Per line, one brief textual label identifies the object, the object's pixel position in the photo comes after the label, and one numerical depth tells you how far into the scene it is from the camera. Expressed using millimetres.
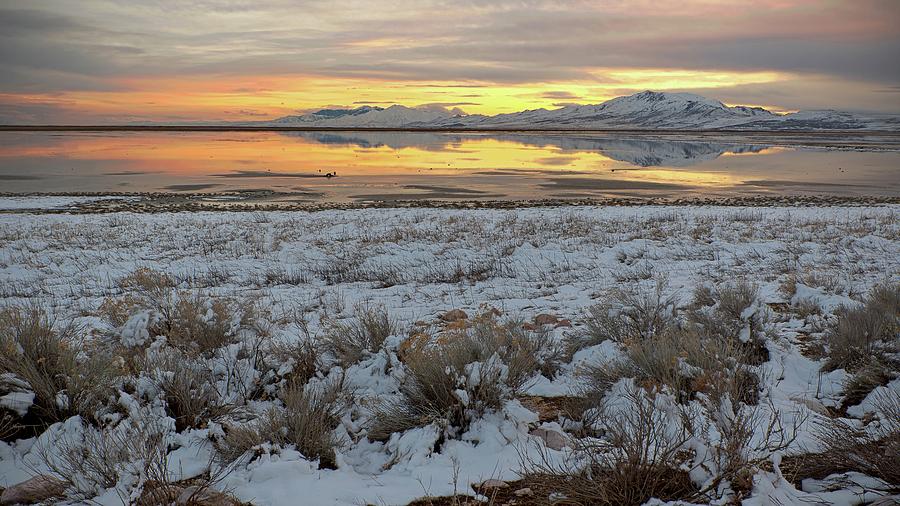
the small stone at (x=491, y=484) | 3311
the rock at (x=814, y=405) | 4043
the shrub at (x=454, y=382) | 3971
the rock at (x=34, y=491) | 3107
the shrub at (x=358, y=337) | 5262
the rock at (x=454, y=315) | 6774
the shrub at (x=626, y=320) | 5582
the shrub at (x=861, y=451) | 2885
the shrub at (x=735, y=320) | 5090
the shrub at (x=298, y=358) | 4838
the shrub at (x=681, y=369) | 4047
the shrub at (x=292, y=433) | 3570
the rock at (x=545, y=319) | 6492
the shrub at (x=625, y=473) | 2977
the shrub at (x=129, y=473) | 2910
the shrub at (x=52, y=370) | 4004
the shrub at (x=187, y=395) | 4078
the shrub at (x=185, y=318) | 5418
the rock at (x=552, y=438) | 3736
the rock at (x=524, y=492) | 3213
